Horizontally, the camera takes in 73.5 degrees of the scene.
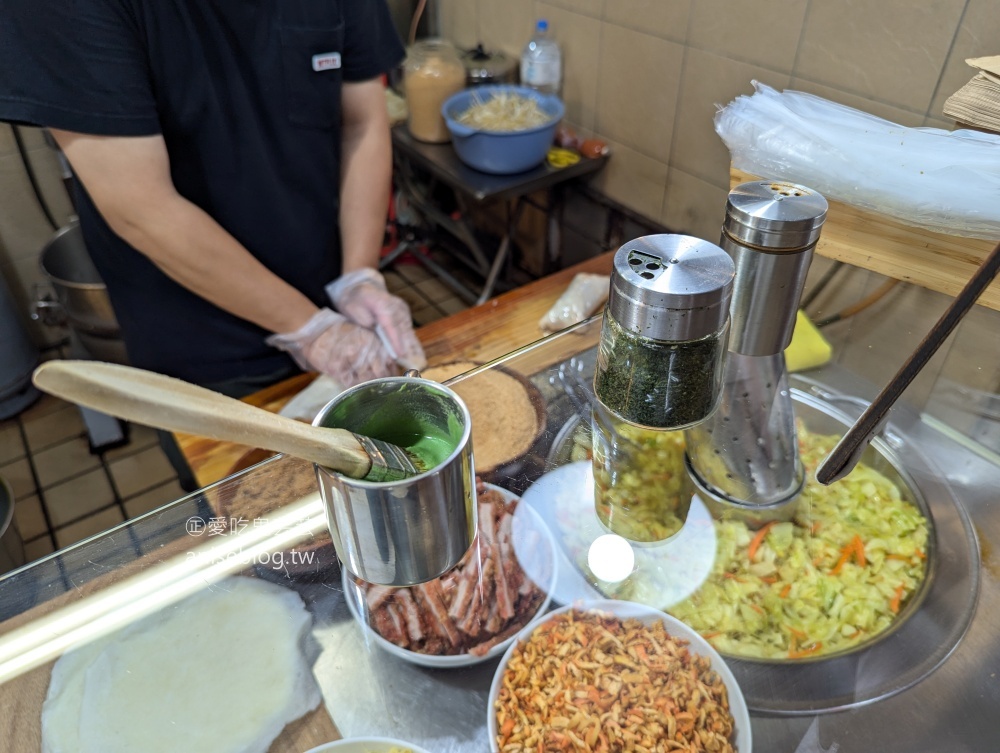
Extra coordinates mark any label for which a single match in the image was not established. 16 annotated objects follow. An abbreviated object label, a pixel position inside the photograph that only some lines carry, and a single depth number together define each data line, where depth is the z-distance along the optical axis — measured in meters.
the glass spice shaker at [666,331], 0.61
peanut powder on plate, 0.88
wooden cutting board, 0.63
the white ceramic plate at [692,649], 0.64
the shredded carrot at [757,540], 0.80
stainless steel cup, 0.55
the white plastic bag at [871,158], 0.80
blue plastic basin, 2.22
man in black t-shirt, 1.12
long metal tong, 0.58
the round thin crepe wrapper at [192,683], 0.63
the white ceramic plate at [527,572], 0.68
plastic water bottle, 2.39
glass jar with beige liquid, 2.44
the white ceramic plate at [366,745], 0.62
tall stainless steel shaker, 0.69
